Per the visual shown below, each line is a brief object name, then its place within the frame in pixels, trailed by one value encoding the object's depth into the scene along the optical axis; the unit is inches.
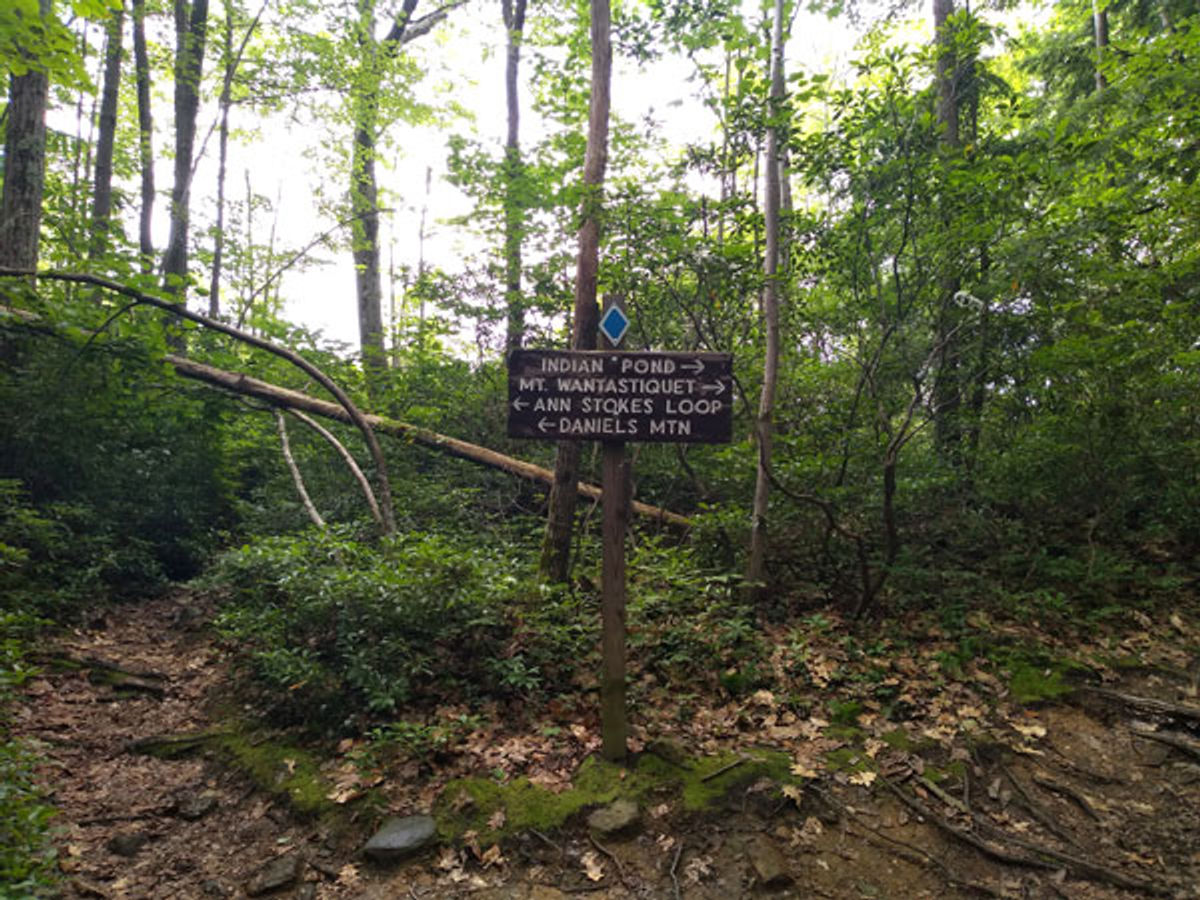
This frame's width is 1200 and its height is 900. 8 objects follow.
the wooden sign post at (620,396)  164.7
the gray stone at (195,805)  169.2
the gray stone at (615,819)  152.7
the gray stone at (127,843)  152.9
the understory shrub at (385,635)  195.8
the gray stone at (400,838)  146.8
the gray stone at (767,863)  138.4
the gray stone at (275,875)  141.2
